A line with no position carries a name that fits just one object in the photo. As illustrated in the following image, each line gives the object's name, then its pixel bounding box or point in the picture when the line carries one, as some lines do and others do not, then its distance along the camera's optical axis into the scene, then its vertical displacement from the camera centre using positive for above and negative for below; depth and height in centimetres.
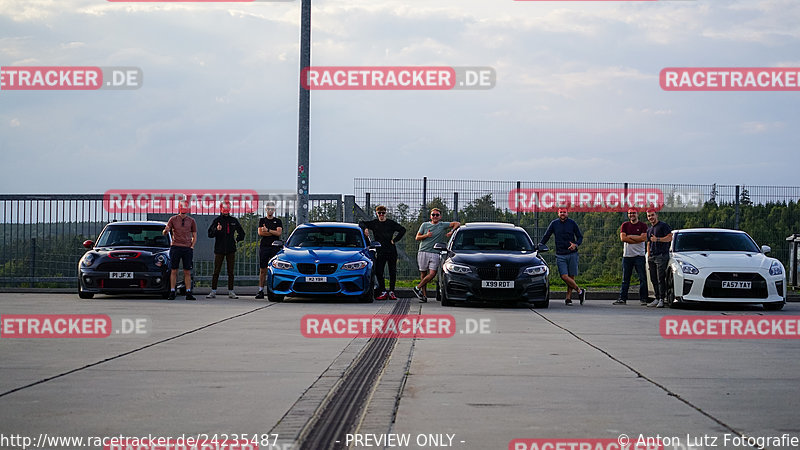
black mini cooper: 1872 -151
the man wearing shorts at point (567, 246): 1944 -93
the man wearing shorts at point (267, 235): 2069 -88
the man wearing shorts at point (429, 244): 1977 -97
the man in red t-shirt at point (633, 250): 1944 -98
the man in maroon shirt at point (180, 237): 1902 -87
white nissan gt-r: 1725 -131
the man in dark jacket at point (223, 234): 1989 -84
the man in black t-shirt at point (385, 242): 2002 -94
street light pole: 2170 +147
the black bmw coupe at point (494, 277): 1731 -139
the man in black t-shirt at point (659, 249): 1848 -92
